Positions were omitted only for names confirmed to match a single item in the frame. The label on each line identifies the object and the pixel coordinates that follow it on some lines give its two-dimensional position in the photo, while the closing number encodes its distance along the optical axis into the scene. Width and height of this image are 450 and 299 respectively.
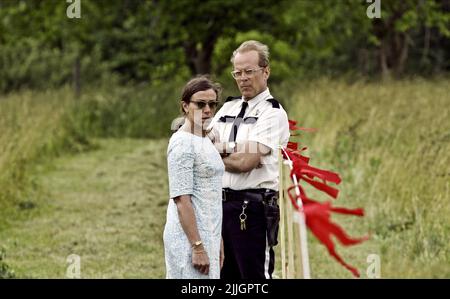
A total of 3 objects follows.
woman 8.93
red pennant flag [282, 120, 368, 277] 7.01
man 9.75
